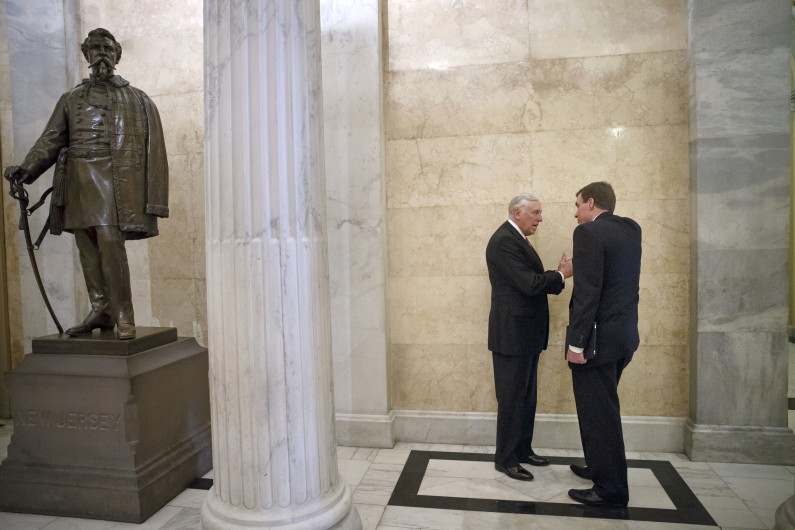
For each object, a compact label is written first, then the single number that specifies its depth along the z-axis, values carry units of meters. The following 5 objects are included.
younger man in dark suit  3.05
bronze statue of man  3.35
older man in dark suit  3.54
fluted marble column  2.33
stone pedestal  3.15
